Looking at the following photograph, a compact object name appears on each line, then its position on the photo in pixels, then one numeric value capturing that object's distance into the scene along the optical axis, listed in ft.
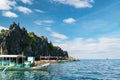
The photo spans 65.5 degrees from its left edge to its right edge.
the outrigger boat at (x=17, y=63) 93.09
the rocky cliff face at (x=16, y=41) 185.42
